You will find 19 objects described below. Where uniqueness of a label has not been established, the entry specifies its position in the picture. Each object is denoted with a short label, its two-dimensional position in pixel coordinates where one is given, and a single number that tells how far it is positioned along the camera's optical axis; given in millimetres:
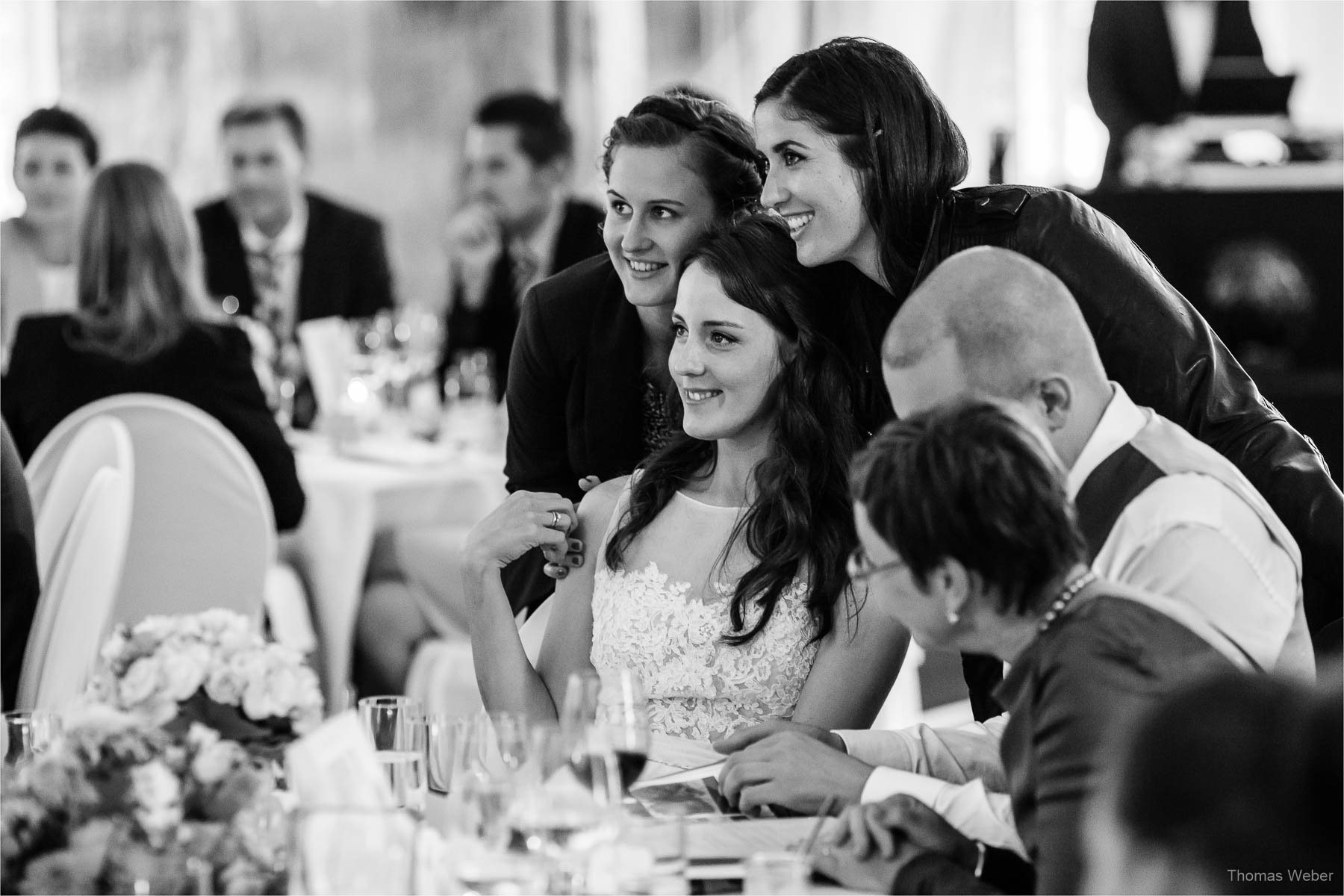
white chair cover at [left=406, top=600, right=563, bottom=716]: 8601
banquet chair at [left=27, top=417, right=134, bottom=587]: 6544
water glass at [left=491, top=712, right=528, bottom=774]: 3299
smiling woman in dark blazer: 5445
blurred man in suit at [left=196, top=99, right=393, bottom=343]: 13293
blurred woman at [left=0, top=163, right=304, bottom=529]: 8472
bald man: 3612
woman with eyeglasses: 2987
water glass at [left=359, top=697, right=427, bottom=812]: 3728
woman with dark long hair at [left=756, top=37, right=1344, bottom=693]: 4787
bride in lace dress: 4932
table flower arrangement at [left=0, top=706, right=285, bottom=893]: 3002
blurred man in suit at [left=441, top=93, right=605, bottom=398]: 12244
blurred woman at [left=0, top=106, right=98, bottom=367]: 11848
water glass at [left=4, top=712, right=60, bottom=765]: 3924
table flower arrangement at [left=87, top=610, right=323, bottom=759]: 3475
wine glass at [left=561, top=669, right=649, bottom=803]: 3268
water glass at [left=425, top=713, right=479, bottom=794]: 3620
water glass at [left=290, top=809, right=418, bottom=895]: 2935
